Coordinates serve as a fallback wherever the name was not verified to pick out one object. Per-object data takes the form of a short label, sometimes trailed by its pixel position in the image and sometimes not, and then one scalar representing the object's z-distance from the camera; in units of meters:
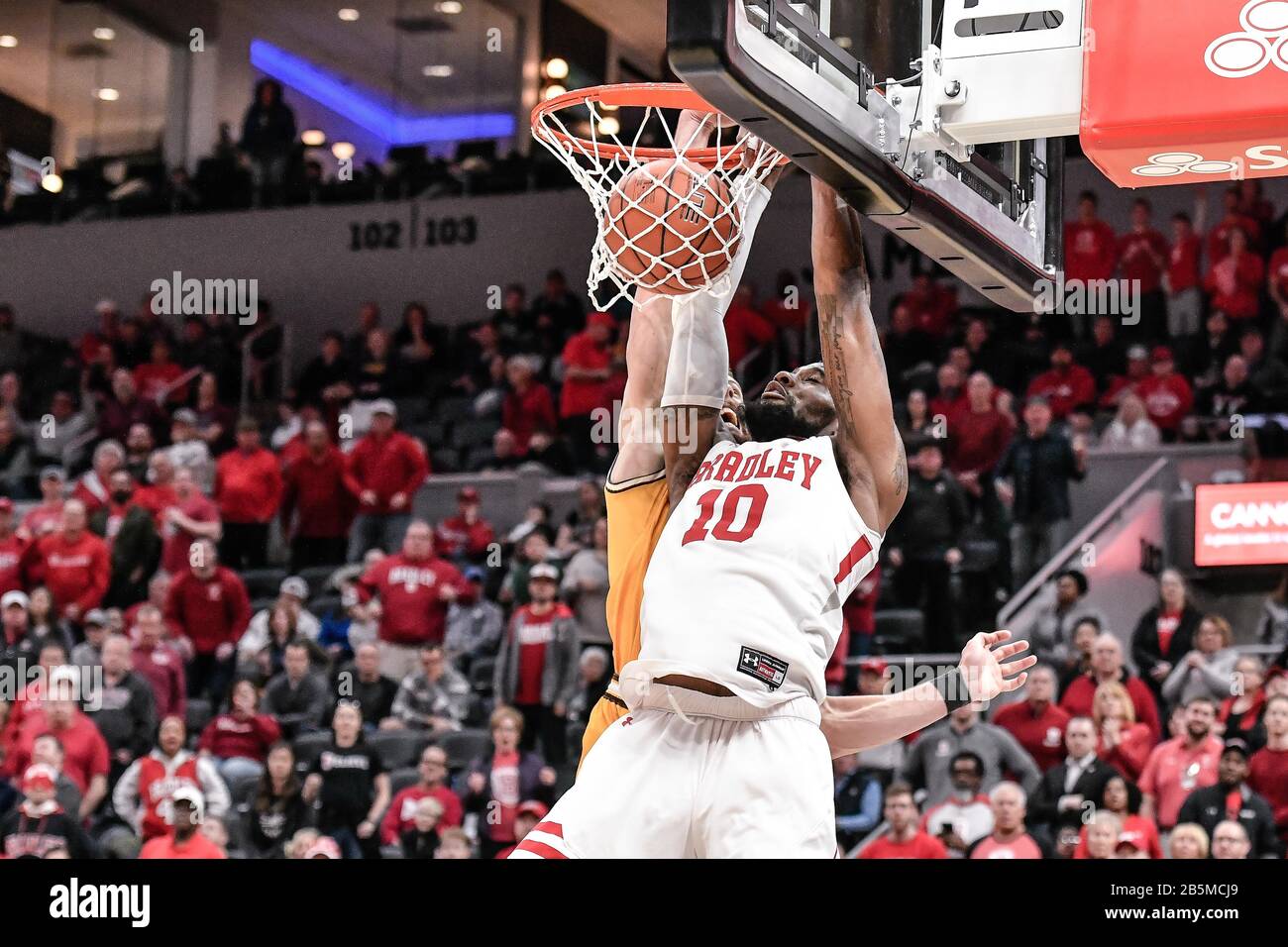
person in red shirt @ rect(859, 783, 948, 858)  8.54
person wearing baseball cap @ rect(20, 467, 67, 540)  11.88
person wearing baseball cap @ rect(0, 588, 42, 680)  11.17
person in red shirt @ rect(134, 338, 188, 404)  13.62
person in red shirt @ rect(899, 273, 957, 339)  12.07
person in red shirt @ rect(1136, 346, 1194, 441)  11.04
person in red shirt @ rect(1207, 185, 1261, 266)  11.41
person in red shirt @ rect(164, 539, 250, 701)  11.18
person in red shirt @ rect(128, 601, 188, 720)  10.74
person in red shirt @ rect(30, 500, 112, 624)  11.55
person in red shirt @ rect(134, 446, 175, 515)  11.81
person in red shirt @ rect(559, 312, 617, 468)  12.08
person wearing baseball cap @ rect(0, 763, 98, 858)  9.03
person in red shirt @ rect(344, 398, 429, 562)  11.88
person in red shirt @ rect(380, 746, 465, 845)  9.33
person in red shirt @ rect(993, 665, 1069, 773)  9.16
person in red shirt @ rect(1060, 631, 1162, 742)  9.16
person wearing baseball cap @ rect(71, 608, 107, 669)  11.10
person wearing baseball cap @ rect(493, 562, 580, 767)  9.99
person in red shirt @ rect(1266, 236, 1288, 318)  10.97
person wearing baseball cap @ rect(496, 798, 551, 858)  9.20
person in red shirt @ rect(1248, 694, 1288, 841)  8.30
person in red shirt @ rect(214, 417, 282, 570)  11.94
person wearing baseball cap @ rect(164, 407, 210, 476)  12.36
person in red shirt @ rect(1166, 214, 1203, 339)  11.62
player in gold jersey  4.73
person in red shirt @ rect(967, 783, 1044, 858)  8.49
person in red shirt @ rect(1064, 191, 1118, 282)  11.56
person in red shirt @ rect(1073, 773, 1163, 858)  8.34
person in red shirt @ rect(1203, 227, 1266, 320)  11.21
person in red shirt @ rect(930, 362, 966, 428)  11.01
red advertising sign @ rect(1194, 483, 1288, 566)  10.27
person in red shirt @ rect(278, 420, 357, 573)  12.08
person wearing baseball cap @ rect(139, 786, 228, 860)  8.91
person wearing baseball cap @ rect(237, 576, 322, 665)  10.89
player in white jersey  4.14
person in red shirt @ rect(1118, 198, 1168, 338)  11.62
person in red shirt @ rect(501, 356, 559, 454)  12.40
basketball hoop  4.41
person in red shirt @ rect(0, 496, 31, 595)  11.65
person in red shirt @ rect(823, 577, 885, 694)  10.09
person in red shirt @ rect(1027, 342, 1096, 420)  11.15
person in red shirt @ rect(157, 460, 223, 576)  11.62
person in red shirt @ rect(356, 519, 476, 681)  10.77
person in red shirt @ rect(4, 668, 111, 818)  9.88
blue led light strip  16.50
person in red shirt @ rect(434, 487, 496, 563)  11.59
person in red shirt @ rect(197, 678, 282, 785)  10.07
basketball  4.40
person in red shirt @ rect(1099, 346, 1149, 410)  11.23
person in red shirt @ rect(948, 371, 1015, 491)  10.73
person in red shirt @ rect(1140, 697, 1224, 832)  8.61
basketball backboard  3.59
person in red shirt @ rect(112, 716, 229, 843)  9.70
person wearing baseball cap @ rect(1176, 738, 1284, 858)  8.11
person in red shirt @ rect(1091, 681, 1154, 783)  8.95
